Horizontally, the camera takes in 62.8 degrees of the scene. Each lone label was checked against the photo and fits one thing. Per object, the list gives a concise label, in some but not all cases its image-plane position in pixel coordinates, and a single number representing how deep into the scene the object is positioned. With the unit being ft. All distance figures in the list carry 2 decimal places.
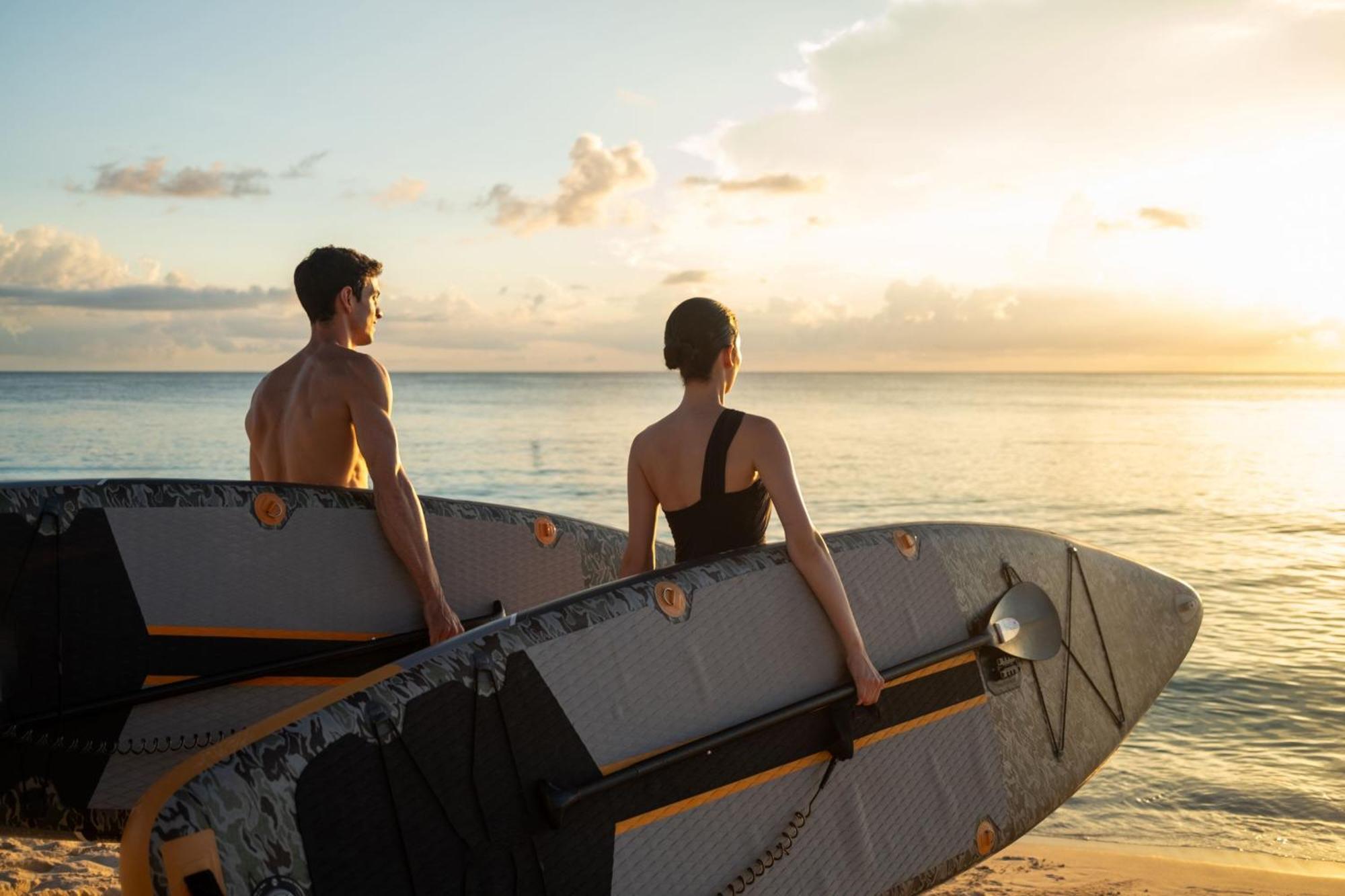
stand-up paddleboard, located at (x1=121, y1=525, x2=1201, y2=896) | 7.92
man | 12.58
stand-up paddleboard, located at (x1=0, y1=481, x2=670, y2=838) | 11.95
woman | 9.90
